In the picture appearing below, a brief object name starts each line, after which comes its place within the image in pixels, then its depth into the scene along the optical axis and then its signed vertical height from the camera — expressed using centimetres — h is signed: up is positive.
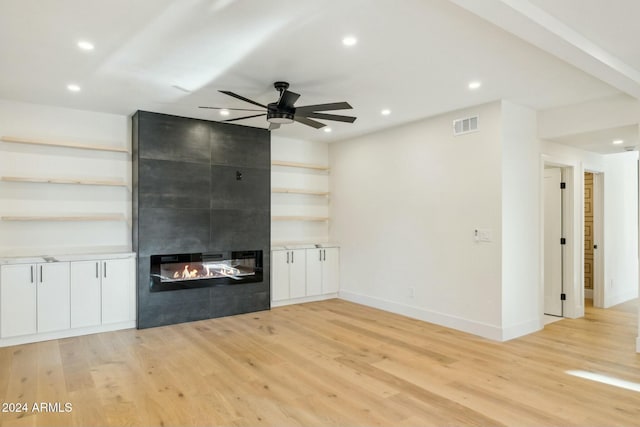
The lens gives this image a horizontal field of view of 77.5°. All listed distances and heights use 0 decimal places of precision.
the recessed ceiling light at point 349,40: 303 +136
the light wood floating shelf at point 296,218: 649 -2
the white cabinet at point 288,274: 625 -91
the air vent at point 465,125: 485 +113
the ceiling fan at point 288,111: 377 +102
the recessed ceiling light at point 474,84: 400 +134
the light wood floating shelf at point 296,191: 644 +43
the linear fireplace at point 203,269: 523 -74
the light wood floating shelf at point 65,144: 460 +89
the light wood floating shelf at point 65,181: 456 +44
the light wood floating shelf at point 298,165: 641 +86
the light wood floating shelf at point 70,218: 459 -1
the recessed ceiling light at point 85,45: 317 +139
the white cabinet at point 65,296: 433 -92
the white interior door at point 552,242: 572 -37
